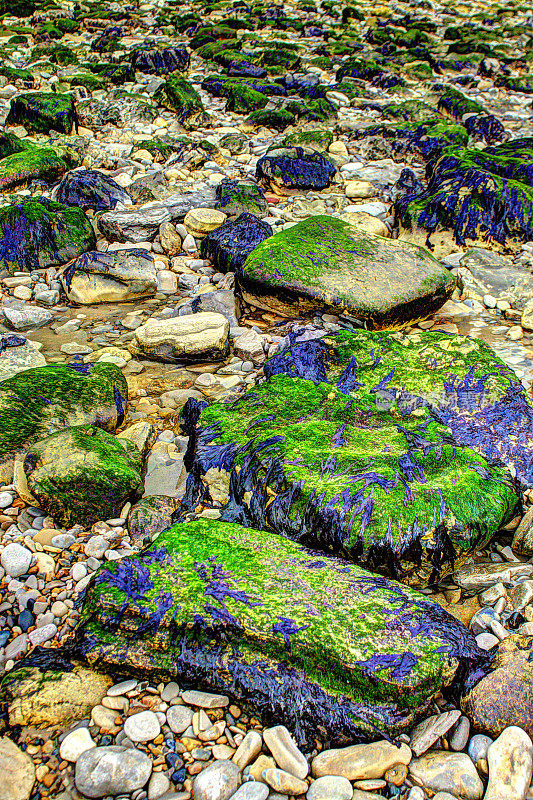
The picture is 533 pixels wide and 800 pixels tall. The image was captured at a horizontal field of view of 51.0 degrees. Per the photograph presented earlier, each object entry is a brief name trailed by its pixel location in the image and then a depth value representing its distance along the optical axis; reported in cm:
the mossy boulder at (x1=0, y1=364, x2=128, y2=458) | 334
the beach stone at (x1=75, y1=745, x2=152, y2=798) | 184
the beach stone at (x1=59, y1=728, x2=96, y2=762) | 193
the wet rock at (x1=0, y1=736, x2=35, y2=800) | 183
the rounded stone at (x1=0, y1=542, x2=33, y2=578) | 266
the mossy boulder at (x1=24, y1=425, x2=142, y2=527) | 291
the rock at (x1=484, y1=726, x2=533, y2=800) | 180
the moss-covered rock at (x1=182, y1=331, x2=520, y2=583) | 266
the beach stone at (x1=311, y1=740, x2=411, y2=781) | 187
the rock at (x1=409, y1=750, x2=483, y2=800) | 184
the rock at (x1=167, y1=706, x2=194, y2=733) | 204
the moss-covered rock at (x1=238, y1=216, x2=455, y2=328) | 457
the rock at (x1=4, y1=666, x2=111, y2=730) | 203
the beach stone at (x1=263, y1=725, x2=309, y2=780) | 188
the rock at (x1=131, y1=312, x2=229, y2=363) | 427
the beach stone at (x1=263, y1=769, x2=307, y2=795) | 184
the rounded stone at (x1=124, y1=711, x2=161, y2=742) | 200
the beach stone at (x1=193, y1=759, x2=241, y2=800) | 183
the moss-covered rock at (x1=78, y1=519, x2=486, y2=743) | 203
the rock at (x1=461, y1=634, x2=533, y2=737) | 198
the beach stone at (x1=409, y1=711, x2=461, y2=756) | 197
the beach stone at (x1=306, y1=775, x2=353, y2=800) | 181
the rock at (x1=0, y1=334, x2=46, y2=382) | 406
